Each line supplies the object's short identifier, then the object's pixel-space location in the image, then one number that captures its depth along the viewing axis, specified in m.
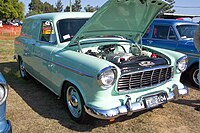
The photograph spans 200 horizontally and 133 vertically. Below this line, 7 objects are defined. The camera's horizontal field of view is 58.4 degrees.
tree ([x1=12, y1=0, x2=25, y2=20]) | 44.16
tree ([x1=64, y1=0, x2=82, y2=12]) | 71.03
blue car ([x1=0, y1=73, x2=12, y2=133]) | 1.78
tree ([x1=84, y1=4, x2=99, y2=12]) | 52.22
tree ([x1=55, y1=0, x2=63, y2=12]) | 83.39
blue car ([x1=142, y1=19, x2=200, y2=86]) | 4.40
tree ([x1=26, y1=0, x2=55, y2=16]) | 81.28
